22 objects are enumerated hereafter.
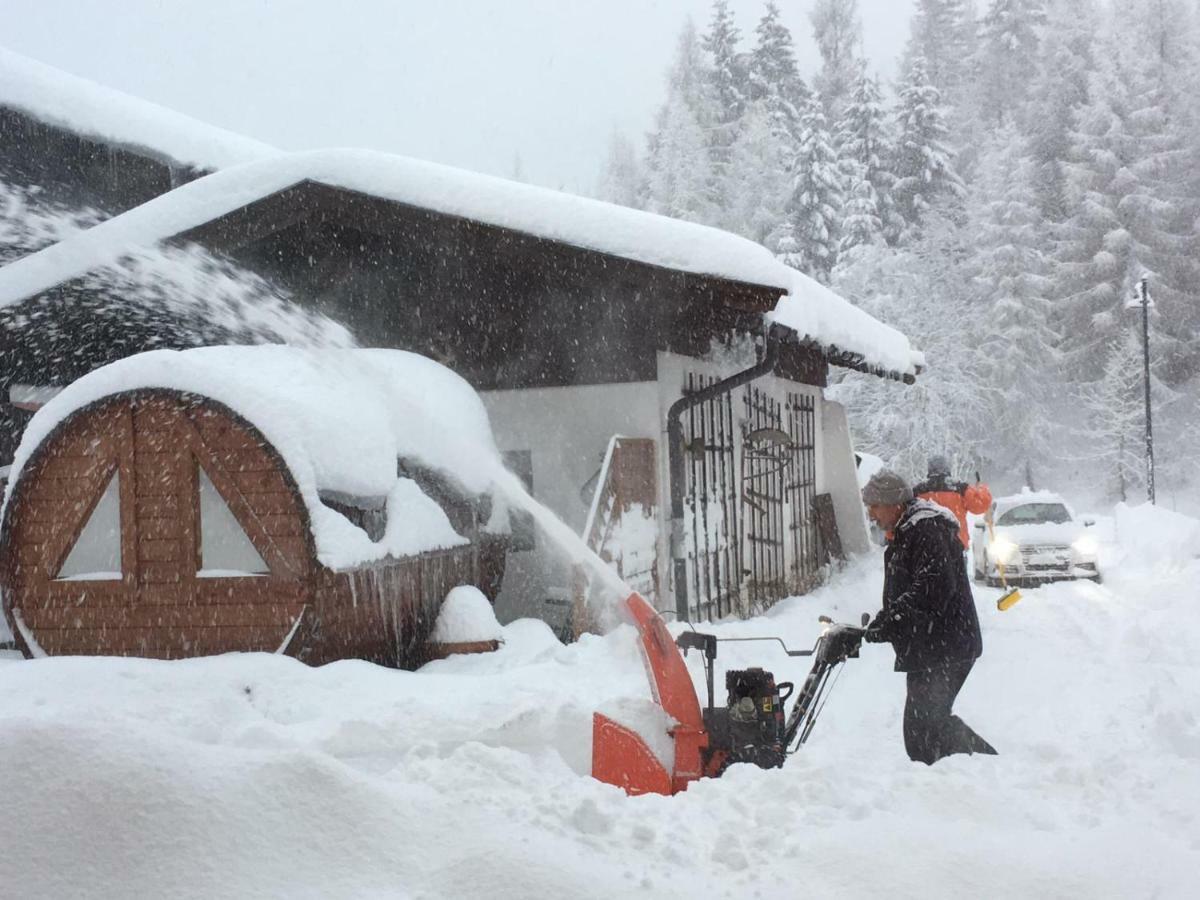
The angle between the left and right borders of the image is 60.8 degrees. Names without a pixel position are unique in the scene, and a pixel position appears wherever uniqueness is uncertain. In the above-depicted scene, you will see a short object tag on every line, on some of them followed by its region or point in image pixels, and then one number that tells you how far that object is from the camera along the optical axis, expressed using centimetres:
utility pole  2520
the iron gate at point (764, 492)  1130
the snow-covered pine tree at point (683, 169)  3966
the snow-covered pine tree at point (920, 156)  3856
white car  1469
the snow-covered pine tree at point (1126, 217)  3728
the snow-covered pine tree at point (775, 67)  4691
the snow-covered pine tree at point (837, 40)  4950
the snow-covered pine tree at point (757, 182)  3988
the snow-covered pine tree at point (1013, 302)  3606
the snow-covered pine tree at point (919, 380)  3269
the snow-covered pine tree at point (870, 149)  3775
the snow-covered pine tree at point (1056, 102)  4091
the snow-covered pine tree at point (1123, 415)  3431
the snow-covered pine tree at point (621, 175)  5759
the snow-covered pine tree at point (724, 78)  4647
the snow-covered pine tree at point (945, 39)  5078
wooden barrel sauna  650
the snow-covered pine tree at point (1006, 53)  4744
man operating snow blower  478
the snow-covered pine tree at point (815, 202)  3647
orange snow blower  422
